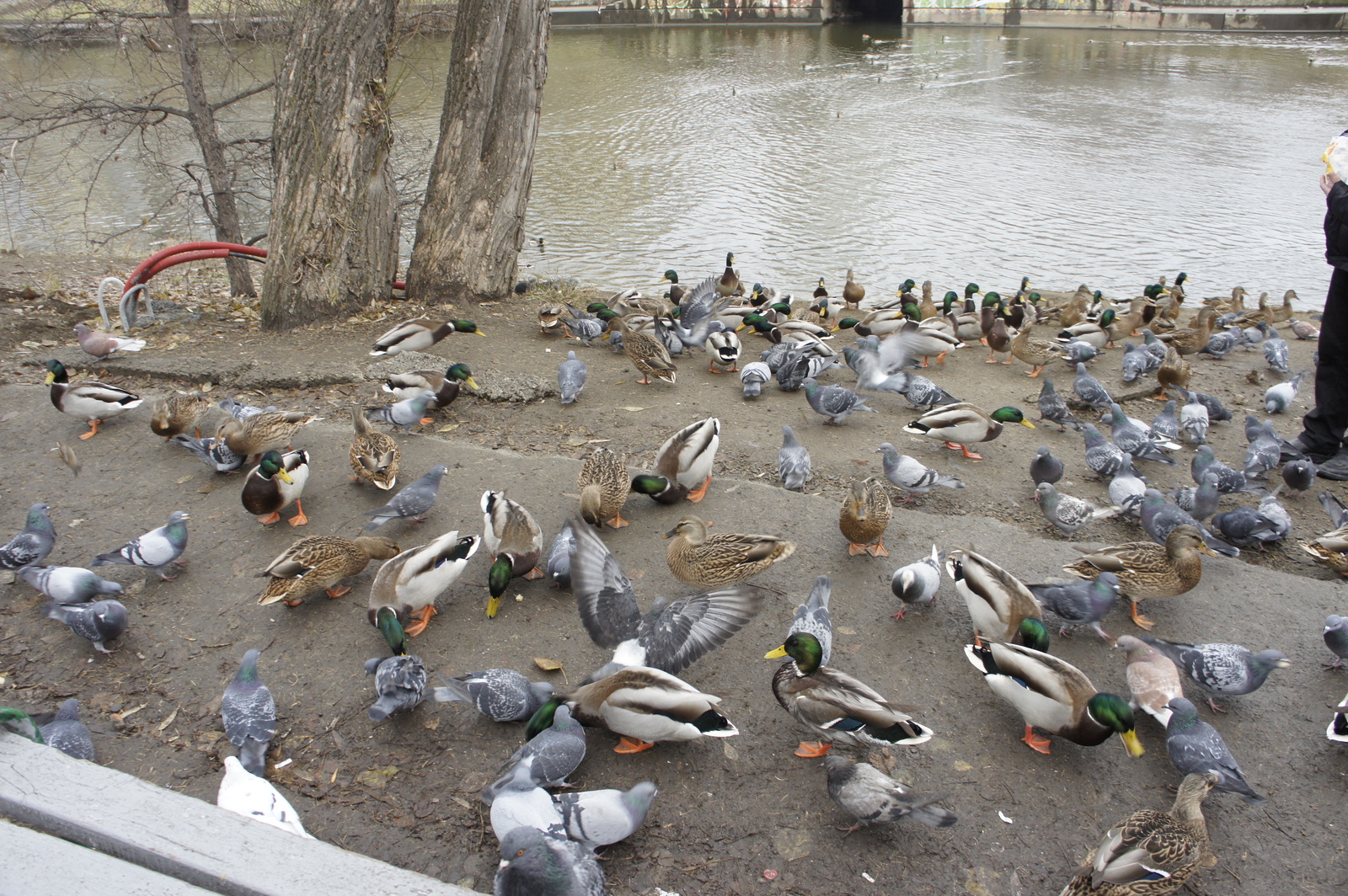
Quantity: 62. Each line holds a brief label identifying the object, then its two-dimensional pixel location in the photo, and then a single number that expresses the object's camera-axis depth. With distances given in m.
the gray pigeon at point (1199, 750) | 3.13
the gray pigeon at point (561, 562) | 4.37
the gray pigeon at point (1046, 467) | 5.77
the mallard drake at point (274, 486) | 4.80
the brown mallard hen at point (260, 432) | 5.35
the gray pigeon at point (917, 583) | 4.19
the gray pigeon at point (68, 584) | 4.02
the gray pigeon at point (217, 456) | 5.38
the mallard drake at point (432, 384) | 6.48
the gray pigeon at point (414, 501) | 4.80
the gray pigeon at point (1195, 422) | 7.05
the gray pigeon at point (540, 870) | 2.54
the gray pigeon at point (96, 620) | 3.83
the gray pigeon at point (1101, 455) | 6.00
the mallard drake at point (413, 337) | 7.46
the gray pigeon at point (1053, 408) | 7.17
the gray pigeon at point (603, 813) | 2.86
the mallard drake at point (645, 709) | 3.28
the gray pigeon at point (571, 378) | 6.95
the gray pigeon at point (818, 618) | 3.79
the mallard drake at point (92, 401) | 5.85
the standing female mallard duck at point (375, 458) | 5.11
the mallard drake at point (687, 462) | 5.30
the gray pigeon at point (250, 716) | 3.26
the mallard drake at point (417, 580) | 4.01
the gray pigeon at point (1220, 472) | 5.85
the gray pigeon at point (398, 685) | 3.42
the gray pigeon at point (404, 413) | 6.04
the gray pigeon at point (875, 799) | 2.96
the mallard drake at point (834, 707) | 3.27
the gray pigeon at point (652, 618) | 3.72
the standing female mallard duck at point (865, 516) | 4.65
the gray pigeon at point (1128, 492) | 5.43
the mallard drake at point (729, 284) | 12.07
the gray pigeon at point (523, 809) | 2.80
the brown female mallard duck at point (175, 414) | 5.64
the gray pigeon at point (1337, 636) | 3.84
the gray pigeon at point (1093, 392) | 7.66
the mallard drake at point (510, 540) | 4.24
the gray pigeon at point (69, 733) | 3.19
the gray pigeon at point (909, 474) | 5.46
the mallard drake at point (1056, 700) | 3.33
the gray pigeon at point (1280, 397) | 7.80
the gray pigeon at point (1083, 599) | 4.09
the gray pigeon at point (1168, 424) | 6.86
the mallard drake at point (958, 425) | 6.30
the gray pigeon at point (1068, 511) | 5.22
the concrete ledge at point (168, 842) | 1.98
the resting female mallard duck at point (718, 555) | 4.38
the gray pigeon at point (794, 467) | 5.63
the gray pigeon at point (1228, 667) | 3.64
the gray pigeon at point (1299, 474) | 5.97
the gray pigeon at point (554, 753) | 3.09
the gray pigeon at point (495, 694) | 3.41
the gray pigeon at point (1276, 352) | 8.89
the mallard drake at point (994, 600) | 3.98
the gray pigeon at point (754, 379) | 7.49
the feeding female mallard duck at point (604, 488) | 4.93
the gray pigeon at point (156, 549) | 4.28
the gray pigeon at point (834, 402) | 6.89
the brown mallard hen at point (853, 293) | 11.99
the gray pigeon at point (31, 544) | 4.27
